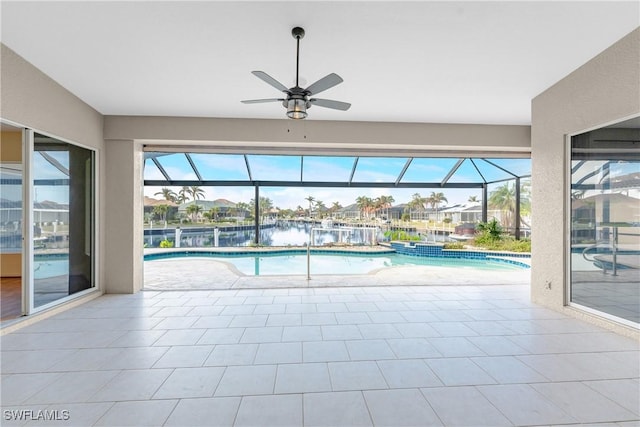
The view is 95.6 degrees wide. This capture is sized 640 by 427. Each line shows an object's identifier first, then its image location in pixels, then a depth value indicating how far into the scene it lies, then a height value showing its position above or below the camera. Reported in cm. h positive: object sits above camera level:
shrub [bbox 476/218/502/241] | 951 -50
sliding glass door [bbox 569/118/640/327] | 304 -8
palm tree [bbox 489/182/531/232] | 914 +49
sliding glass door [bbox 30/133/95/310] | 358 -6
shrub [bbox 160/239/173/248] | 964 -95
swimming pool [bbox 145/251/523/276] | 774 -138
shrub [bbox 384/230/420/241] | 1035 -72
